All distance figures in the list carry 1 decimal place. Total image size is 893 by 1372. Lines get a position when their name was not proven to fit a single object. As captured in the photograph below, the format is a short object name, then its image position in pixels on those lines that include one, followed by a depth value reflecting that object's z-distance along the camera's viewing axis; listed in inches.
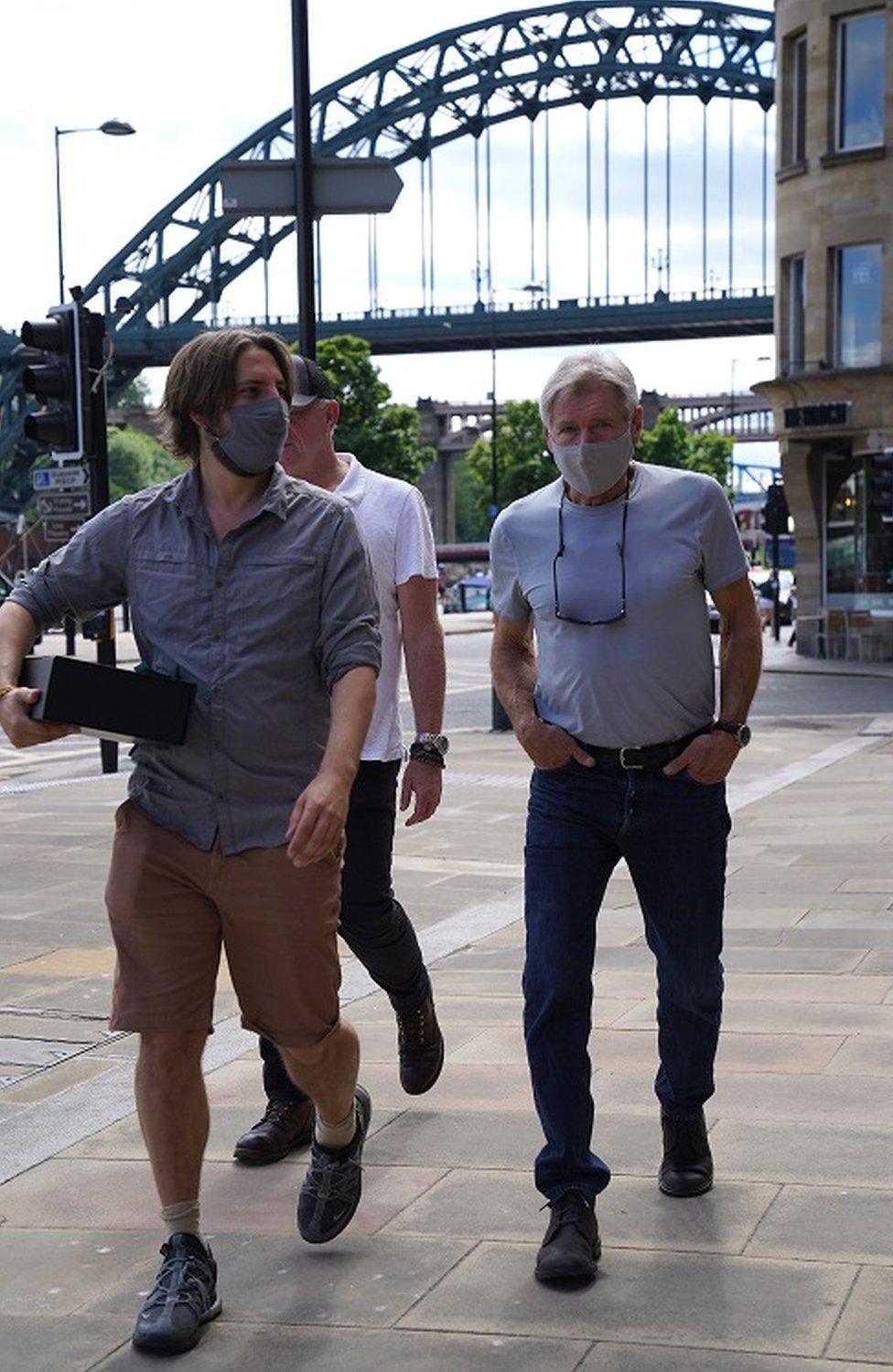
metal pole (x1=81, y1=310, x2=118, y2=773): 564.7
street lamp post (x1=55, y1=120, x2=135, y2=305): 1825.8
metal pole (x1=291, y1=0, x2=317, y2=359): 432.5
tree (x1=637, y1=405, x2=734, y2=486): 4015.8
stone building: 1284.4
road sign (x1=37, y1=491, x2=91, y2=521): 650.8
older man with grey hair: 168.9
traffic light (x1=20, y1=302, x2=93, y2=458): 545.3
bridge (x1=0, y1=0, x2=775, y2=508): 3612.2
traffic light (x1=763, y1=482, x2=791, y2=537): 1628.9
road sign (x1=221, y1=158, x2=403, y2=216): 435.8
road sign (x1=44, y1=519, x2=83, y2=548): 686.5
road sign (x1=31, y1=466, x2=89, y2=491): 630.5
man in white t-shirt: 196.1
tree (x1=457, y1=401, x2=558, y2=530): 3535.9
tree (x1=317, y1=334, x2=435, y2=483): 2551.7
